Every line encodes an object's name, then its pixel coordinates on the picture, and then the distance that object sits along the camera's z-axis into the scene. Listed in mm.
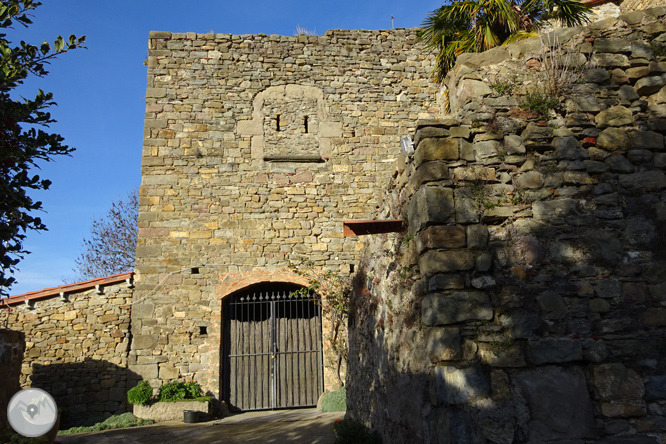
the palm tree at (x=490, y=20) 6973
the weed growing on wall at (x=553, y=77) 3707
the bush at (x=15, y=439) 5391
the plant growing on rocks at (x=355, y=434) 4679
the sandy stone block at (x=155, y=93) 9742
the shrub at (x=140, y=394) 7938
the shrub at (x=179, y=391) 8078
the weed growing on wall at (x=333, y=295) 8672
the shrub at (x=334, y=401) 7996
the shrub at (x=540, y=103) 3691
